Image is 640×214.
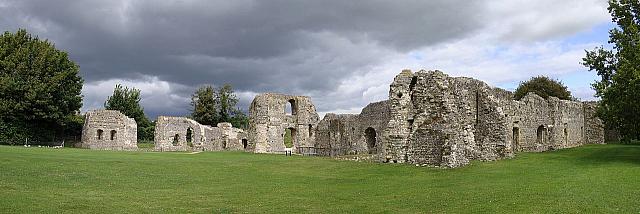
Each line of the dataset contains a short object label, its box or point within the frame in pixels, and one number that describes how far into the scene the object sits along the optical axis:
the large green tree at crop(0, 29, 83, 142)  42.62
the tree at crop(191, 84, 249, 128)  67.69
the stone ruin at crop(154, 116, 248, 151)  46.22
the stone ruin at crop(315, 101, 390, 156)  38.97
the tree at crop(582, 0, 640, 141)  21.45
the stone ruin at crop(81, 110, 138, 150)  45.97
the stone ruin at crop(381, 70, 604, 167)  22.42
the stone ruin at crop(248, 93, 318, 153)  41.16
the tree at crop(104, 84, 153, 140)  69.81
